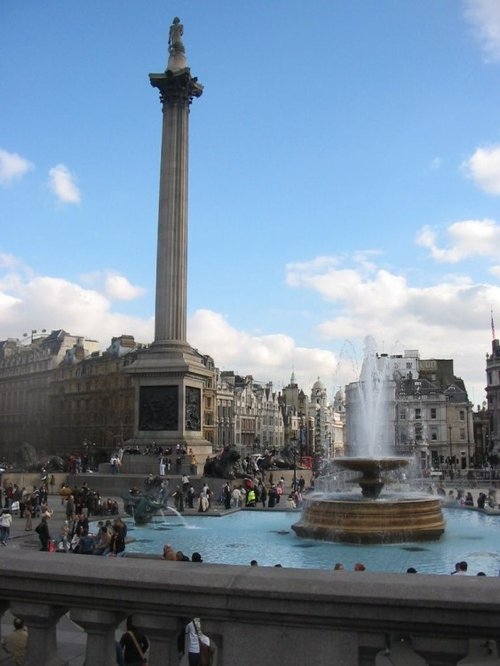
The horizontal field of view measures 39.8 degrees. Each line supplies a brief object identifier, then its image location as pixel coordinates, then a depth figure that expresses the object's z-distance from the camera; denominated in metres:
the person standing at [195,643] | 7.02
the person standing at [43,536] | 18.20
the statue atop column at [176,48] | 50.72
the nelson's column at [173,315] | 43.09
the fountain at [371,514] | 19.84
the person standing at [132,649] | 4.79
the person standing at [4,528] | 21.83
